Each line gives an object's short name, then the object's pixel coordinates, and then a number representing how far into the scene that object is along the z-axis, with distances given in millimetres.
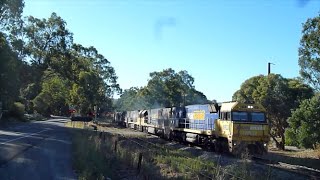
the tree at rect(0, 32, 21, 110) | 33019
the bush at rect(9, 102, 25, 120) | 43422
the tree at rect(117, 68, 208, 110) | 70242
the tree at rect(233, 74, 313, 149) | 27745
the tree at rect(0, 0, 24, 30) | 36839
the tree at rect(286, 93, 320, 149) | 20460
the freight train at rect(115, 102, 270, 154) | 16904
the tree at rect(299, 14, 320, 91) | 21784
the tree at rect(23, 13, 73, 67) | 50317
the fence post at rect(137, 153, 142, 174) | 11260
